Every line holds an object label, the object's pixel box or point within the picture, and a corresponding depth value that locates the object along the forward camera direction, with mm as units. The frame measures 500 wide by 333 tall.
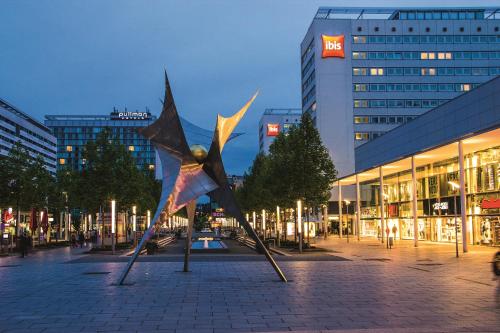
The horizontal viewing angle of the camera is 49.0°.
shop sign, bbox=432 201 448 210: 48656
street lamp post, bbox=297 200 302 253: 36594
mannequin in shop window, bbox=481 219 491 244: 42375
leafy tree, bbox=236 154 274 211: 58650
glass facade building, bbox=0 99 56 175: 133500
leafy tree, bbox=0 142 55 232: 43344
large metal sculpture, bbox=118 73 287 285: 22453
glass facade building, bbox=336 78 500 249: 40750
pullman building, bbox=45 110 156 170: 198062
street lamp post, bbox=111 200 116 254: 37812
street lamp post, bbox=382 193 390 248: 64062
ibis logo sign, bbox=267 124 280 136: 168250
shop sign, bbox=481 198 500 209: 40531
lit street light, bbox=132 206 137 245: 54044
